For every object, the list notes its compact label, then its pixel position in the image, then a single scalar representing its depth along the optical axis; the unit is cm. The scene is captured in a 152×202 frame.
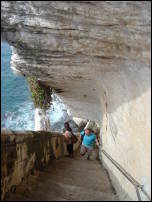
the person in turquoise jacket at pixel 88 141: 790
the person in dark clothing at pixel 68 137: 822
